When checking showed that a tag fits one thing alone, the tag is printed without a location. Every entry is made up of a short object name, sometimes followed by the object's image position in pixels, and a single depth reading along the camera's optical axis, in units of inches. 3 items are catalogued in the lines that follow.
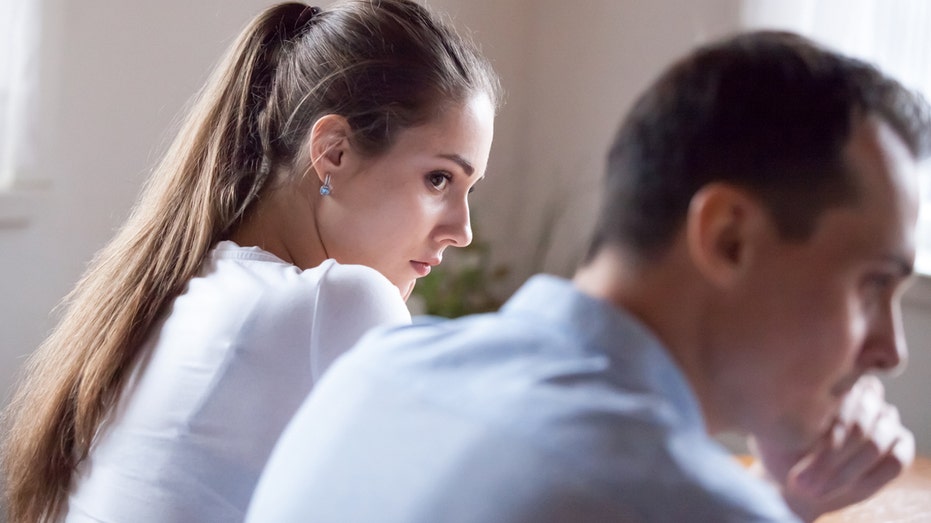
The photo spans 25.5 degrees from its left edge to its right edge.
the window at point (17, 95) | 109.3
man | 53.9
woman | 70.1
